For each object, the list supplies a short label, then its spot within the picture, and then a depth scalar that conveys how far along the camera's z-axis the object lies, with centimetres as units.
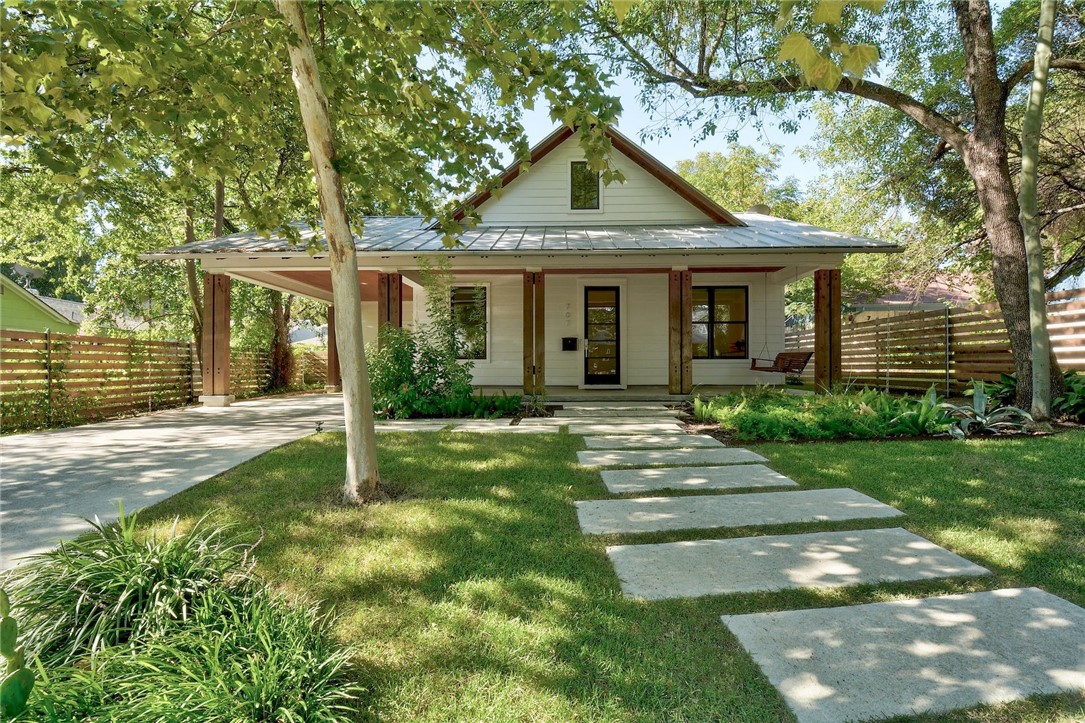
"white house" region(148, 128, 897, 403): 895
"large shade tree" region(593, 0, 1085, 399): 664
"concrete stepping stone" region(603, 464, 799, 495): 392
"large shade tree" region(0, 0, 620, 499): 266
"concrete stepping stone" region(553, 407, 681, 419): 778
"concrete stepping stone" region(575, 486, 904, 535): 315
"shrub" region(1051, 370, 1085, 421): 621
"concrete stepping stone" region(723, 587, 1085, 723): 163
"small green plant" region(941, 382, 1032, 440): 560
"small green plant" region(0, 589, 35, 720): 69
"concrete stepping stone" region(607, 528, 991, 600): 239
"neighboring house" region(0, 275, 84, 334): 1653
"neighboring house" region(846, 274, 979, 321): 1979
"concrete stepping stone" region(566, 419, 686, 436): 629
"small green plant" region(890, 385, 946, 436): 561
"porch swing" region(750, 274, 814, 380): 981
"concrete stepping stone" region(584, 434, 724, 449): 543
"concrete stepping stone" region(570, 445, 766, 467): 470
